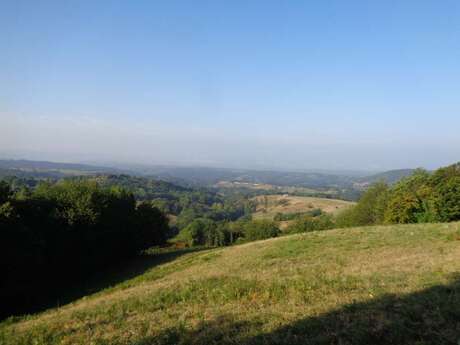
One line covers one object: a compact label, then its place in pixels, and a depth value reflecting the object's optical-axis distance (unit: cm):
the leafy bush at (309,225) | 8237
